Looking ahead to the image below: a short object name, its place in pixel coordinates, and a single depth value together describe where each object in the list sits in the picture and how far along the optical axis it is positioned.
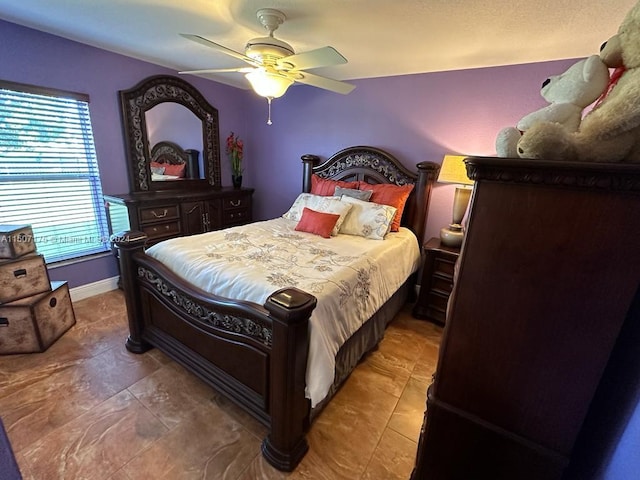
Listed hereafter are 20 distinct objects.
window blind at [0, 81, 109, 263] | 2.32
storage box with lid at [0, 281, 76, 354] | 1.97
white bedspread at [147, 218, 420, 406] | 1.44
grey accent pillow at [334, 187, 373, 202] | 2.90
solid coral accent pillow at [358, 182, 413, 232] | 2.82
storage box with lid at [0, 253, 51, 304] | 1.97
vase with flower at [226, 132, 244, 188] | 3.94
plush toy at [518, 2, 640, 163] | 0.63
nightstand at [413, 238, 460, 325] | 2.52
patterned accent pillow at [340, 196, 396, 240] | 2.55
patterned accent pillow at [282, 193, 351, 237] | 2.67
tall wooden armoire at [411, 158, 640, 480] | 0.65
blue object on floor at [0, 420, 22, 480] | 0.73
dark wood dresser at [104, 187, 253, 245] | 2.81
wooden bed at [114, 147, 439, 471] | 1.26
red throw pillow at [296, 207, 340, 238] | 2.56
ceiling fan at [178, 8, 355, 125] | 1.59
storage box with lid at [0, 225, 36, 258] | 1.96
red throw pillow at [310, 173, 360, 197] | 3.14
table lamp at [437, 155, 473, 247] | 2.43
